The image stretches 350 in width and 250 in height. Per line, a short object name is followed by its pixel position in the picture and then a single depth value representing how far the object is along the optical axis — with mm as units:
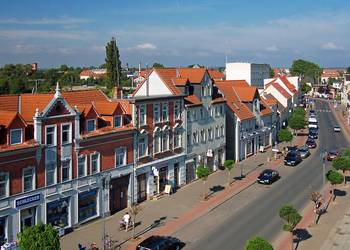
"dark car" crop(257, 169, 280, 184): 53406
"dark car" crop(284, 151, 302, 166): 64125
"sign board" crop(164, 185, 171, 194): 48125
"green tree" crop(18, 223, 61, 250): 24141
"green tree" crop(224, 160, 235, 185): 50969
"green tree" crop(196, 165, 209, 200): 46712
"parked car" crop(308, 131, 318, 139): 88662
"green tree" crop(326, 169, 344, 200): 45781
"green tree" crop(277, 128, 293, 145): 72875
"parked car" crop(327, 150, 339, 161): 66719
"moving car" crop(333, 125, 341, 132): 99538
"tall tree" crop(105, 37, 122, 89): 103375
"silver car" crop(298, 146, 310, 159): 69312
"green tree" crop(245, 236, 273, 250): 25406
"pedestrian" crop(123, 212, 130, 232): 36878
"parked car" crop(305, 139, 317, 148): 78562
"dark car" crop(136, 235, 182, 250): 30609
